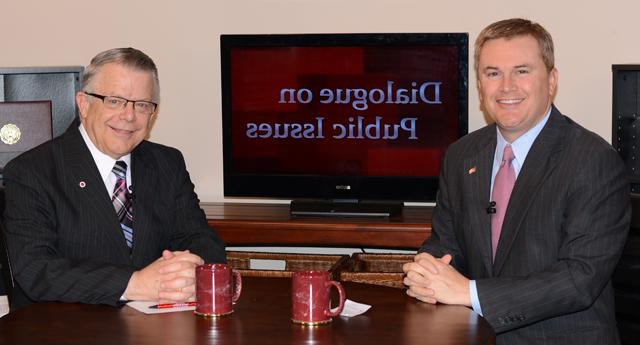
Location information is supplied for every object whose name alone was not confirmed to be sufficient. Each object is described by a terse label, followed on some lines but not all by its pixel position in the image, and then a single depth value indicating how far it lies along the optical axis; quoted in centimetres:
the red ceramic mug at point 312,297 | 216
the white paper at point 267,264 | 464
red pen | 236
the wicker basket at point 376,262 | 391
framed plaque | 434
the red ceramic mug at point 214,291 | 226
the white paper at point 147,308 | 231
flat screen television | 410
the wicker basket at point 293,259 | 402
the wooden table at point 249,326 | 205
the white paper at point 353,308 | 227
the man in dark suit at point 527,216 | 244
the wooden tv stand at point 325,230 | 388
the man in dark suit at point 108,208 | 244
